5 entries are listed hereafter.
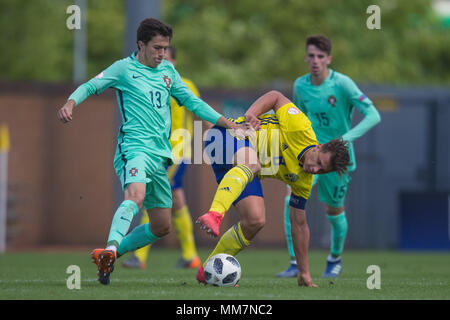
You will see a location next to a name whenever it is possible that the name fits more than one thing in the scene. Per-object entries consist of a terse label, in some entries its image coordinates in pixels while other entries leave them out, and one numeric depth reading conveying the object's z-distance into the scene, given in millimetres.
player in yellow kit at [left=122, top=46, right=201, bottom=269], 20703
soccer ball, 13852
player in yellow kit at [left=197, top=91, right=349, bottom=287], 13789
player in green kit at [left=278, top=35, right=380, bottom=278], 18266
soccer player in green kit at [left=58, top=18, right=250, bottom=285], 13820
